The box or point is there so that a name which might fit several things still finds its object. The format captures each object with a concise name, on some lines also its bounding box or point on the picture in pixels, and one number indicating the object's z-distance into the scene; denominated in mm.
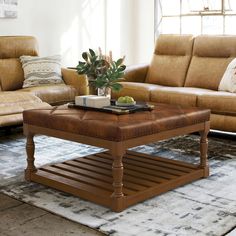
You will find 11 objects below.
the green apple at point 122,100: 3107
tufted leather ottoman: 2551
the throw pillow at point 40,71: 4934
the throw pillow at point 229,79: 4377
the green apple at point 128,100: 3105
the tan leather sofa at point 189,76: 4066
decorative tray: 2927
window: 5656
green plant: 3143
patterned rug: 2328
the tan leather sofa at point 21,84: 4293
